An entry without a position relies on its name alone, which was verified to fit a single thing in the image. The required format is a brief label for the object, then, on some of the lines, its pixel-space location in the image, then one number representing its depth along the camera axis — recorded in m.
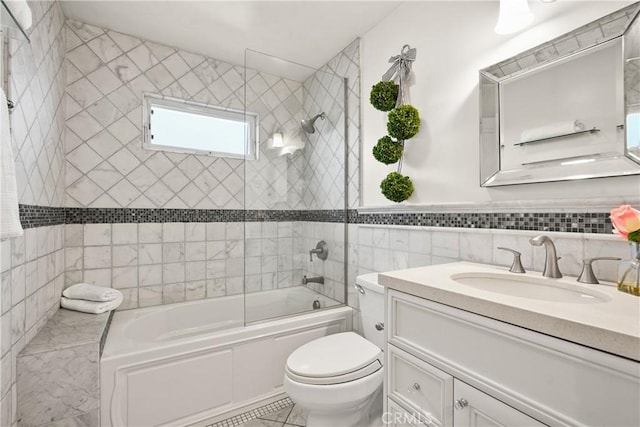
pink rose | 0.84
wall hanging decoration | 1.75
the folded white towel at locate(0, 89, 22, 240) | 0.85
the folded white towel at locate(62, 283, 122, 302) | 1.94
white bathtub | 1.55
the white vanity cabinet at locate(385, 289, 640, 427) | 0.61
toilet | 1.39
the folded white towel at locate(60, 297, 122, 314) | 1.88
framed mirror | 1.00
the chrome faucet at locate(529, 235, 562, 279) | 1.08
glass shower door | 2.12
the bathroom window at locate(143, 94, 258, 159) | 2.39
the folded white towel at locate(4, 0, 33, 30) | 0.89
